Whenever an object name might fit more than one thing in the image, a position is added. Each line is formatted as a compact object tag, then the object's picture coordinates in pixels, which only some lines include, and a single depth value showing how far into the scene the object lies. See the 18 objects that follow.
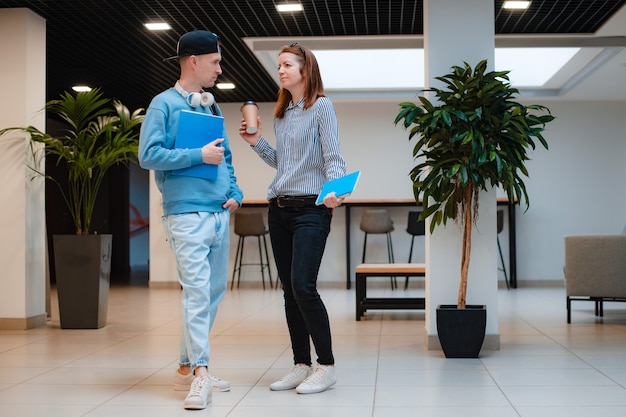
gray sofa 6.08
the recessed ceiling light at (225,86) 9.45
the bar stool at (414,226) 9.67
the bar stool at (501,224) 9.62
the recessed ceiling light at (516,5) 6.23
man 3.13
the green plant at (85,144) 5.90
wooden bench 6.49
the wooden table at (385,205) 9.76
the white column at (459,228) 4.67
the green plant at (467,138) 4.31
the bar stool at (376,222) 9.75
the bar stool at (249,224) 9.80
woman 3.20
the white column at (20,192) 5.91
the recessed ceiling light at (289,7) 6.29
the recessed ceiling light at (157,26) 6.75
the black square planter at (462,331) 4.36
